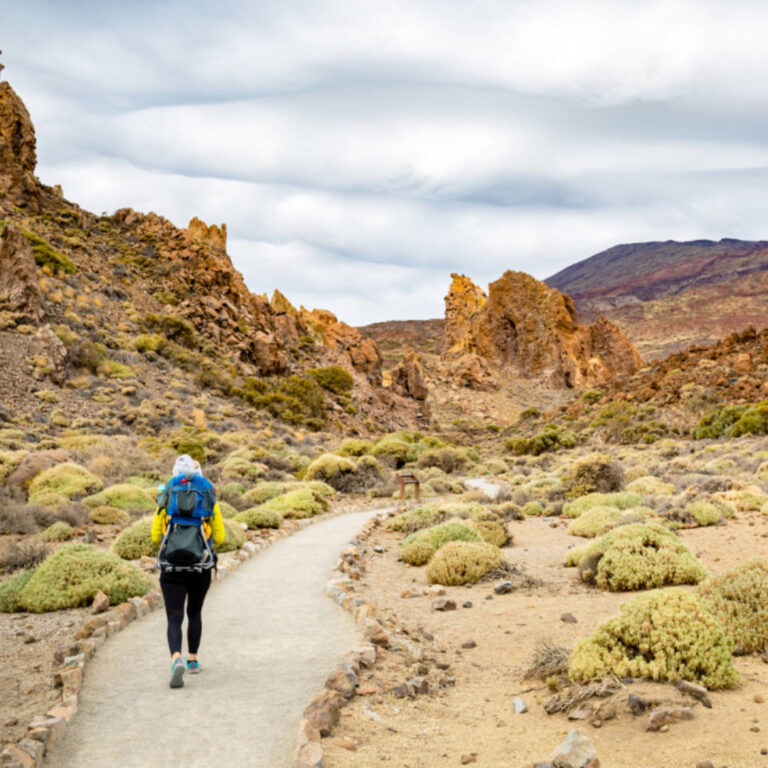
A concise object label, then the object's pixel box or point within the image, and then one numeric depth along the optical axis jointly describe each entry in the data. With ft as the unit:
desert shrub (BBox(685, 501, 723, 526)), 43.42
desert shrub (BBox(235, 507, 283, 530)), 50.14
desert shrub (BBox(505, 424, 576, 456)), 125.29
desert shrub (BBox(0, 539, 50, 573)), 34.96
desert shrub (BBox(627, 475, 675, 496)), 57.47
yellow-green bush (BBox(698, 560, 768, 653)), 19.65
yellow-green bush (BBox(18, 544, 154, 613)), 28.32
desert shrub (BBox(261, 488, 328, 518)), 57.36
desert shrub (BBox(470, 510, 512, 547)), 44.34
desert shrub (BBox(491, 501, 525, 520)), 57.16
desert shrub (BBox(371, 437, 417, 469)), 106.93
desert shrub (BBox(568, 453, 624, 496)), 64.23
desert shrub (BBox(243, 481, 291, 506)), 62.37
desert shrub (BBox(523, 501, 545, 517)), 61.26
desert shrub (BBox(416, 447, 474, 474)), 107.86
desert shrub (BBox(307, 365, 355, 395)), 152.15
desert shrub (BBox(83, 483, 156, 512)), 50.75
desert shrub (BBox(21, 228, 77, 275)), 113.91
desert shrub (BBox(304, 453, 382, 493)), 82.48
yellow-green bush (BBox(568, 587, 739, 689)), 16.74
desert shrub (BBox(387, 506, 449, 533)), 51.57
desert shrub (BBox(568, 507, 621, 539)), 45.59
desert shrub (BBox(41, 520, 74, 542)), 41.56
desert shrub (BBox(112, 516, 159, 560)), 36.94
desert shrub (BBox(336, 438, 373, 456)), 99.76
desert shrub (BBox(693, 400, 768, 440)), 91.16
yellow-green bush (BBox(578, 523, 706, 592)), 29.09
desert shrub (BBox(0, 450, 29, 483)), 57.31
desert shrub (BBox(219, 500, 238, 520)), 50.62
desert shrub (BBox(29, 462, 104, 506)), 52.54
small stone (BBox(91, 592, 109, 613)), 26.73
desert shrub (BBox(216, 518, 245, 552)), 40.01
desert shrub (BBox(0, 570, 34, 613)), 28.68
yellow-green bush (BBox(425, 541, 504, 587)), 34.37
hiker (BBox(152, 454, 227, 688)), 18.76
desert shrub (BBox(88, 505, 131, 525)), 47.34
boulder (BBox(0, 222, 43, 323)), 95.35
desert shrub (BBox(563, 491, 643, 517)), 52.19
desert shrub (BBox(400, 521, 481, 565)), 40.19
